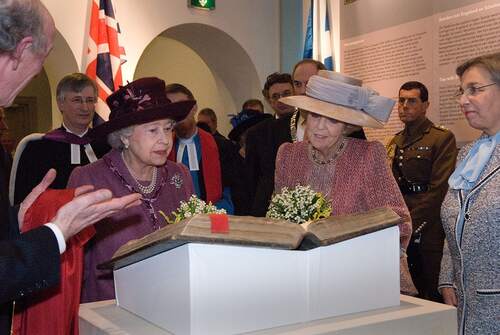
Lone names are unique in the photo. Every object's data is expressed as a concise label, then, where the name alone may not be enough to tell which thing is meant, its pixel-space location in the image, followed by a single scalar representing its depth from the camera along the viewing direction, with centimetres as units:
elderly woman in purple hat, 250
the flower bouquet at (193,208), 180
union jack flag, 584
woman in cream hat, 243
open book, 113
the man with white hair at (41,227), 132
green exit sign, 665
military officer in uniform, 454
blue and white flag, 628
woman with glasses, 234
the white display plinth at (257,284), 115
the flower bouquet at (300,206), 178
